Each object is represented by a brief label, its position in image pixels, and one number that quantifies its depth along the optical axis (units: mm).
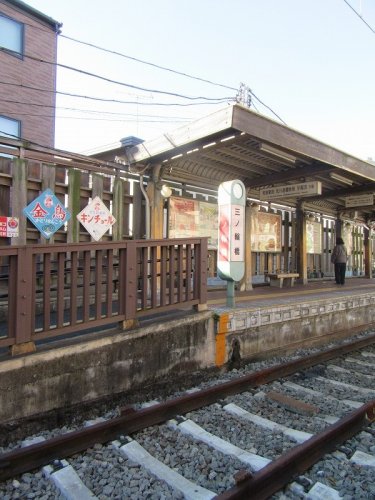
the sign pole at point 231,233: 6438
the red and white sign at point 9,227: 5398
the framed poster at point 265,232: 10672
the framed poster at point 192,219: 8344
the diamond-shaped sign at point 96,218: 6430
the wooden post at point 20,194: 5543
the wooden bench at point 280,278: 11051
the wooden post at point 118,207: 6996
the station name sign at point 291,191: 9305
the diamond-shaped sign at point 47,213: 5730
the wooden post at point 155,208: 7699
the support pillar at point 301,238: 12312
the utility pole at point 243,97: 14895
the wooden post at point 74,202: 6242
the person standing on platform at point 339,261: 12500
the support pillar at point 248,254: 10055
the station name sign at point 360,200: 11977
